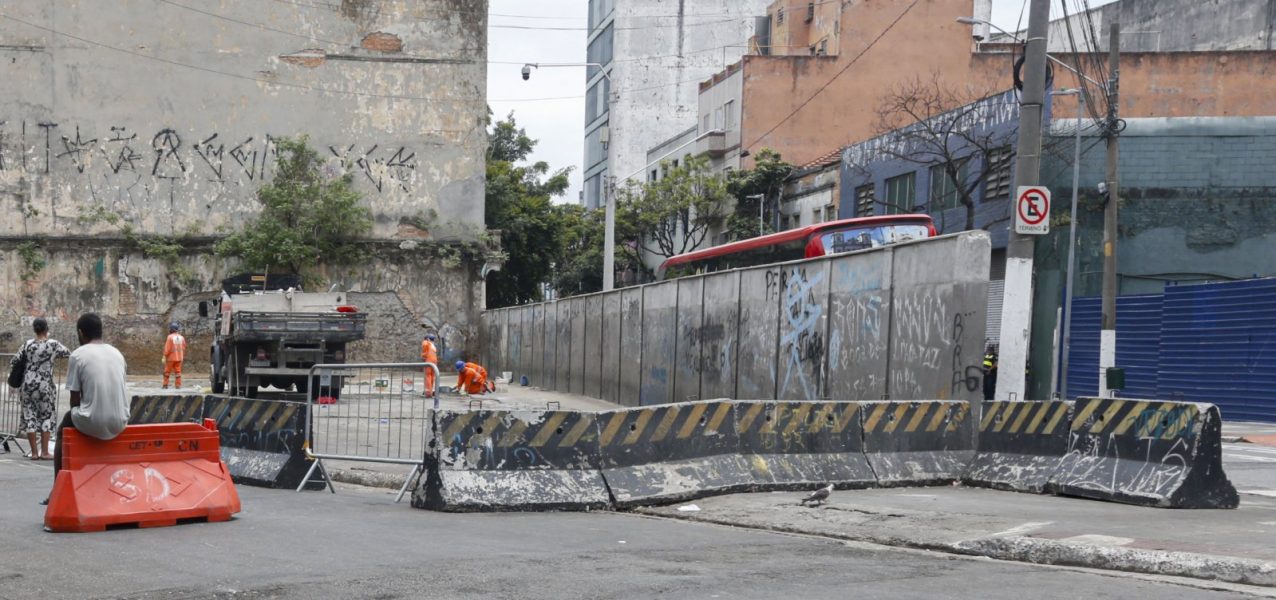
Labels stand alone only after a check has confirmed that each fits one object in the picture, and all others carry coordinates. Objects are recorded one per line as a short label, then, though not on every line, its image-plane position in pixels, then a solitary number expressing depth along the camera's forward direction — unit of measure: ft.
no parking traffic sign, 50.21
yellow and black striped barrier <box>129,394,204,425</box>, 47.57
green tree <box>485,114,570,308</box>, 196.13
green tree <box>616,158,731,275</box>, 195.31
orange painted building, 188.55
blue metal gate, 89.40
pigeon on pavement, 36.81
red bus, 82.89
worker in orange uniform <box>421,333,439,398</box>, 95.85
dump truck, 87.45
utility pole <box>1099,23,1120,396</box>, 89.97
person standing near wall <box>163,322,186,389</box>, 103.04
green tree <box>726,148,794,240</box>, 177.99
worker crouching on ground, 101.04
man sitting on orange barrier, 32.76
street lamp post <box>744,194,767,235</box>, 174.09
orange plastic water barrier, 31.48
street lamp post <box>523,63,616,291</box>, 123.24
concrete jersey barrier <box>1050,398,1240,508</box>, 36.73
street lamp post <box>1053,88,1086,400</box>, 114.01
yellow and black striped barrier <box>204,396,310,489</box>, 43.27
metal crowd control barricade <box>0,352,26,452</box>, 59.26
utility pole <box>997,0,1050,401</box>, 50.11
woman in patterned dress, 50.80
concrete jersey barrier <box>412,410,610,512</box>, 36.58
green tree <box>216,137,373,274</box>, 137.08
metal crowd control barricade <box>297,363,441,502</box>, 43.83
